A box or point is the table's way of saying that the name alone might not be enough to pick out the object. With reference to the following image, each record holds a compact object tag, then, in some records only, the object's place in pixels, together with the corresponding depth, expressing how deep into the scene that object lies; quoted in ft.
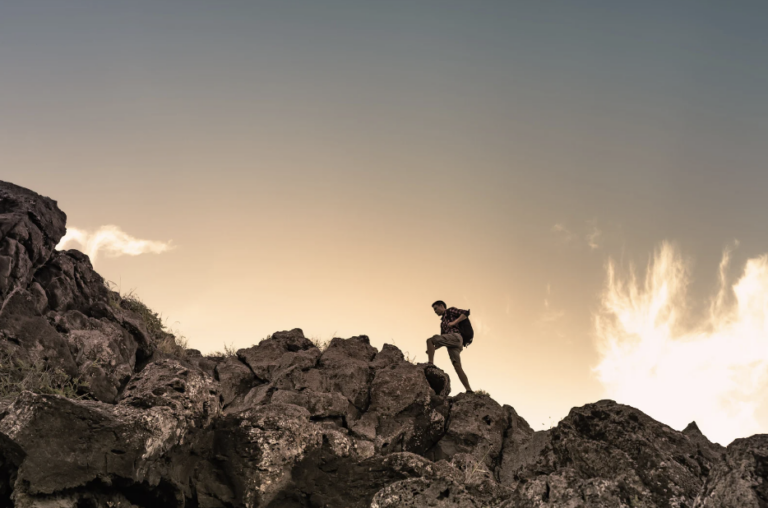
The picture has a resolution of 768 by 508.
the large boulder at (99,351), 54.24
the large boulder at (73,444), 24.99
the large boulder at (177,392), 31.27
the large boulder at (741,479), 18.37
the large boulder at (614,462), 22.06
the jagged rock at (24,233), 57.31
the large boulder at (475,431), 50.70
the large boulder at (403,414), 52.24
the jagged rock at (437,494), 24.48
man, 67.42
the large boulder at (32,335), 52.60
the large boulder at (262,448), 30.25
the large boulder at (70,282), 61.16
